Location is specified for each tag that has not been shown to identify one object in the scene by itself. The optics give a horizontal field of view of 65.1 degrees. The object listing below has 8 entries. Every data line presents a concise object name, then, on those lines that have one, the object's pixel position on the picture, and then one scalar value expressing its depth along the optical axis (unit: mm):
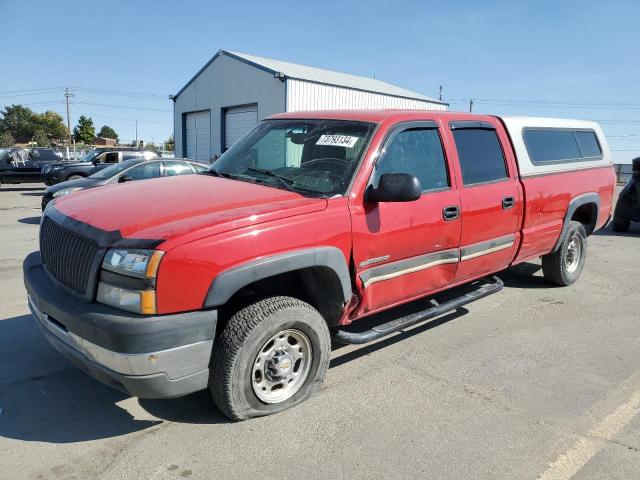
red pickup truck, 2621
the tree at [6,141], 62531
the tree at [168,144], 78688
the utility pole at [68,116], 60681
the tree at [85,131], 75500
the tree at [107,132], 109062
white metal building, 21781
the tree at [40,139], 69812
